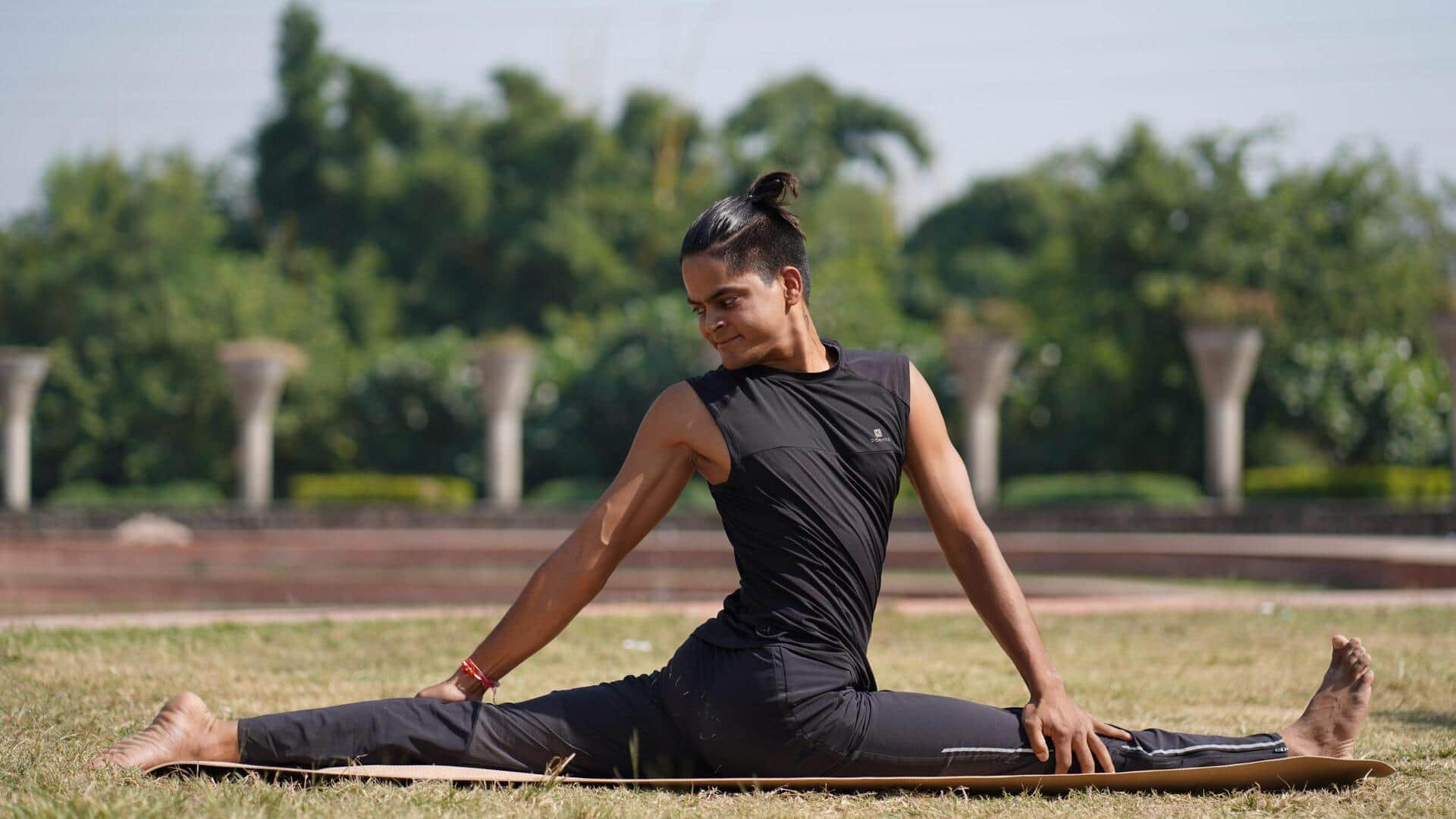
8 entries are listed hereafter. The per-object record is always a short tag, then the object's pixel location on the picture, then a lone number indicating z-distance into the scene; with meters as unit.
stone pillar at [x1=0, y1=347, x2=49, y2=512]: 26.86
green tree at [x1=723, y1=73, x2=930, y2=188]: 44.25
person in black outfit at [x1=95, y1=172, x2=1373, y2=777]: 3.72
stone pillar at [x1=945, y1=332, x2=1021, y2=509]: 23.17
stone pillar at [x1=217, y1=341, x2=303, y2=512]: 26.23
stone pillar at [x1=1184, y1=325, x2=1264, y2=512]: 21.66
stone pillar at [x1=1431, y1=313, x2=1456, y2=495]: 19.31
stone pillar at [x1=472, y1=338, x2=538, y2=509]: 25.81
